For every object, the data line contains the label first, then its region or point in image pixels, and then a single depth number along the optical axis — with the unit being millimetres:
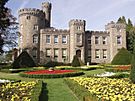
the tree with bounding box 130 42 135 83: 6398
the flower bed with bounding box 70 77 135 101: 4590
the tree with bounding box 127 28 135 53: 23851
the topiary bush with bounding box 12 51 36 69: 16456
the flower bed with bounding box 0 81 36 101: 4679
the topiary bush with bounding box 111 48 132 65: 15838
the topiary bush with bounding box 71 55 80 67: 17055
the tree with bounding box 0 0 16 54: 14492
